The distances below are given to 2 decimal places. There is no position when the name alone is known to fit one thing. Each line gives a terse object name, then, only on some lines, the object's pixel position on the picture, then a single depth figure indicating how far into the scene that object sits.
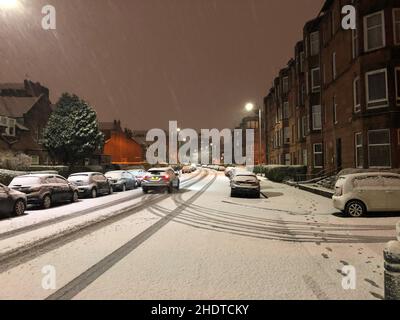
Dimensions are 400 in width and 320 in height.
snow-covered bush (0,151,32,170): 29.42
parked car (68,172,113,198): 20.59
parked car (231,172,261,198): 19.97
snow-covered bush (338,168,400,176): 18.09
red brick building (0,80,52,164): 44.47
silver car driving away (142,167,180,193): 22.98
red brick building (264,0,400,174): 19.83
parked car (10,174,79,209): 15.59
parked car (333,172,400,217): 12.38
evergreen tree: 43.88
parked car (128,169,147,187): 31.61
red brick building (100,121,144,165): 78.56
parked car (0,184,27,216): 13.00
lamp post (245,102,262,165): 29.80
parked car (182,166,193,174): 68.46
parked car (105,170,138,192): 25.81
